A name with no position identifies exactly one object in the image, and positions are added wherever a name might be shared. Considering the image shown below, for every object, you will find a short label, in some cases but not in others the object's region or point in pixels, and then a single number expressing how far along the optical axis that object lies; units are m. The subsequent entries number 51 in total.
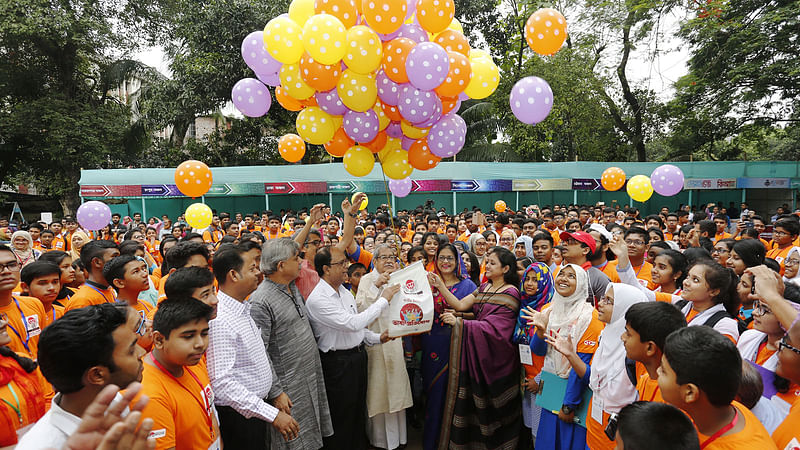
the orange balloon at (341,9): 3.91
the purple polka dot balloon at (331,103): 4.37
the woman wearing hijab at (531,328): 3.21
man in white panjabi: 3.55
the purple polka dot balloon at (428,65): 3.61
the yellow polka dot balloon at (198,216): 6.79
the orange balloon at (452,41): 4.17
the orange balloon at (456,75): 3.96
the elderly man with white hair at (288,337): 2.74
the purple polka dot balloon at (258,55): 4.57
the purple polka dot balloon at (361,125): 4.34
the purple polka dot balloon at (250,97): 5.13
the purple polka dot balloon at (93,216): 6.68
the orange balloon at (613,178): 9.84
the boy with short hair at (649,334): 1.94
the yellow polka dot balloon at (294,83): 4.29
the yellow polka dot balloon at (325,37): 3.62
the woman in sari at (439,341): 3.52
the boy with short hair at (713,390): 1.48
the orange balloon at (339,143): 4.99
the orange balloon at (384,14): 3.60
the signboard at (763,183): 17.48
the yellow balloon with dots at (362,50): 3.76
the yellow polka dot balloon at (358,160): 4.86
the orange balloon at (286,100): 4.95
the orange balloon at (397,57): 3.84
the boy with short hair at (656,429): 1.34
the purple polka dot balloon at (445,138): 4.62
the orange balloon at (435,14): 3.85
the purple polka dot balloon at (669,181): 8.42
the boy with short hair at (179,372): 1.78
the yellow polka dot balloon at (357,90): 3.99
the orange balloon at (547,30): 4.31
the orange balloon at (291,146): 6.14
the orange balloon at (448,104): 4.54
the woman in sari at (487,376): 3.26
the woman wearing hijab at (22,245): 5.89
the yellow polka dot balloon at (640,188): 8.41
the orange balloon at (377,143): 4.82
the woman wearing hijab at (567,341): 2.66
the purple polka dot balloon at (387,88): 4.07
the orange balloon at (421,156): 4.79
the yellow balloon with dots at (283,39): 3.98
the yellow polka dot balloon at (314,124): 4.67
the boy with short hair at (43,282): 3.01
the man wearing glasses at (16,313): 2.55
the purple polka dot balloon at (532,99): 4.46
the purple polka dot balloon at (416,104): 3.92
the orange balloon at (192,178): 6.28
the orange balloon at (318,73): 4.02
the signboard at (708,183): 17.12
